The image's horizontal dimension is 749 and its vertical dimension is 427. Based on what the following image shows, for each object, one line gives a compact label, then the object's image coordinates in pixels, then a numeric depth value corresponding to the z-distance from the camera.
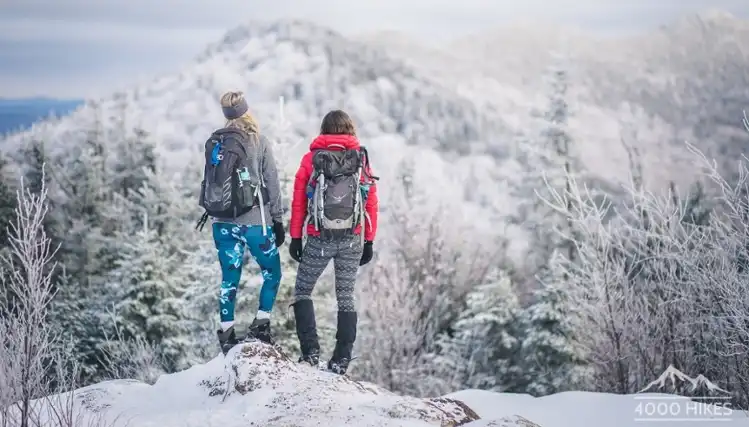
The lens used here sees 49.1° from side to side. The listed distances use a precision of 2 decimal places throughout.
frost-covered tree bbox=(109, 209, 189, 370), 21.67
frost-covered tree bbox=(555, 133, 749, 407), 8.80
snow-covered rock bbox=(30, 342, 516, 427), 5.59
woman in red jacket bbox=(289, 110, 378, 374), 6.20
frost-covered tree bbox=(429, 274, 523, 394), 22.41
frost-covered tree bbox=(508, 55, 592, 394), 19.98
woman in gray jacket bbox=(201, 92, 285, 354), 6.31
